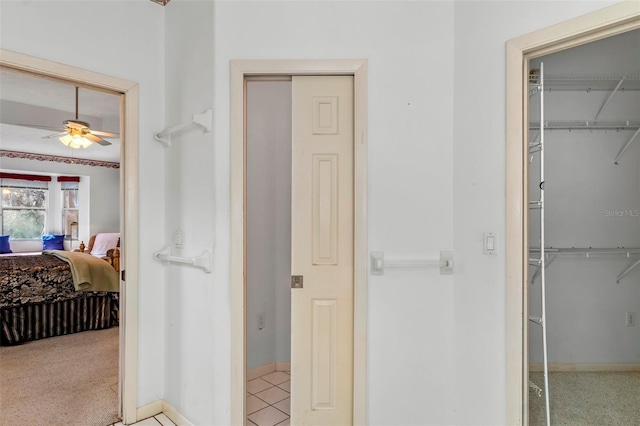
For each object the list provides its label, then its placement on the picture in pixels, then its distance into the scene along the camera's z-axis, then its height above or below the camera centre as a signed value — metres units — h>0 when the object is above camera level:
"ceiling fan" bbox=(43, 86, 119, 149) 3.72 +0.86
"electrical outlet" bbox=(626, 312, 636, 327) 2.79 -0.83
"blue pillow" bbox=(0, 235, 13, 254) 6.04 -0.54
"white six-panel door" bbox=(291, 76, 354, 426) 1.90 -0.22
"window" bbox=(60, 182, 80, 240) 6.83 +0.07
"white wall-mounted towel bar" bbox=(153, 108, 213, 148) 1.86 +0.48
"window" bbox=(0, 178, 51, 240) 6.37 +0.10
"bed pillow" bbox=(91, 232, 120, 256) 6.19 -0.55
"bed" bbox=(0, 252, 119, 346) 3.57 -0.96
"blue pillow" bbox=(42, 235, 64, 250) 6.55 -0.54
